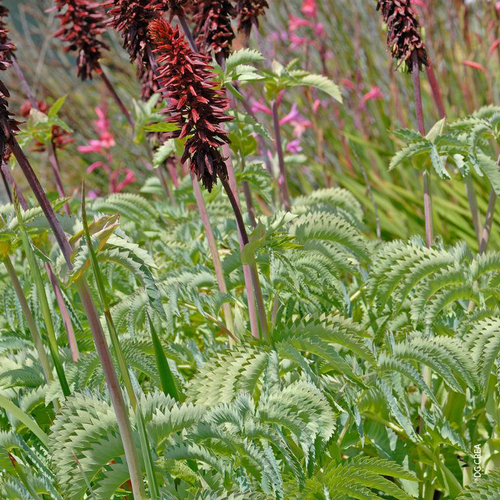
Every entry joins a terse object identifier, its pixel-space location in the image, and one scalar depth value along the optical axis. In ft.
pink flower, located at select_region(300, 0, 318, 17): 25.16
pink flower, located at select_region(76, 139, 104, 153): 23.79
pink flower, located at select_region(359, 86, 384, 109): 23.54
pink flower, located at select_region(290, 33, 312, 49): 25.75
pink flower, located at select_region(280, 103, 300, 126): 20.73
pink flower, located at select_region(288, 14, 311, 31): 25.16
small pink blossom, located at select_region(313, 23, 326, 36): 24.08
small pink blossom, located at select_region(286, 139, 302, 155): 21.58
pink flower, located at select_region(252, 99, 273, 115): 18.35
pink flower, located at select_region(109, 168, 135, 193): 21.67
